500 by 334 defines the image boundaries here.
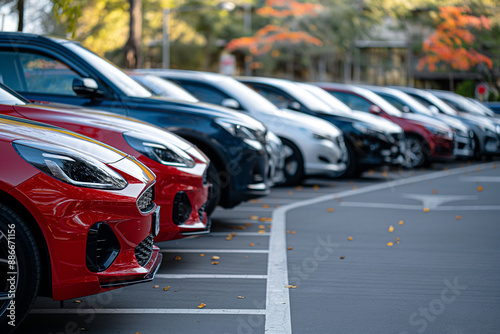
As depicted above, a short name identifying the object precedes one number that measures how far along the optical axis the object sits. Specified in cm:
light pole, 3756
